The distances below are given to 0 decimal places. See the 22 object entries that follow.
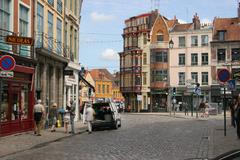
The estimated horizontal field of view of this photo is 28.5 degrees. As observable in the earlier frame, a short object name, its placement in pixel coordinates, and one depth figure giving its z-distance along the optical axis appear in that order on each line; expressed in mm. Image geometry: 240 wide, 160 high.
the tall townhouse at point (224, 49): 68312
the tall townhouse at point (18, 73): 20906
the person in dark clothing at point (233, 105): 24858
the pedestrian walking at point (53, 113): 25314
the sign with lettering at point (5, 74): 15906
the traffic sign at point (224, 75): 19766
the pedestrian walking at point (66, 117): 24370
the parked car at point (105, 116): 27656
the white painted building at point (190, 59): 70312
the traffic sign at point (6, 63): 15945
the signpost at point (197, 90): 42453
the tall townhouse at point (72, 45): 33625
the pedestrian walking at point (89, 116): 25109
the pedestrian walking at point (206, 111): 47844
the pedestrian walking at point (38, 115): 21953
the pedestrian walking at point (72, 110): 24609
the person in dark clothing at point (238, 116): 18031
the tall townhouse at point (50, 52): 26000
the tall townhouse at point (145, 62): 73438
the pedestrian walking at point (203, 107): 47922
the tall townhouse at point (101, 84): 108188
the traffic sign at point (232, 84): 23031
